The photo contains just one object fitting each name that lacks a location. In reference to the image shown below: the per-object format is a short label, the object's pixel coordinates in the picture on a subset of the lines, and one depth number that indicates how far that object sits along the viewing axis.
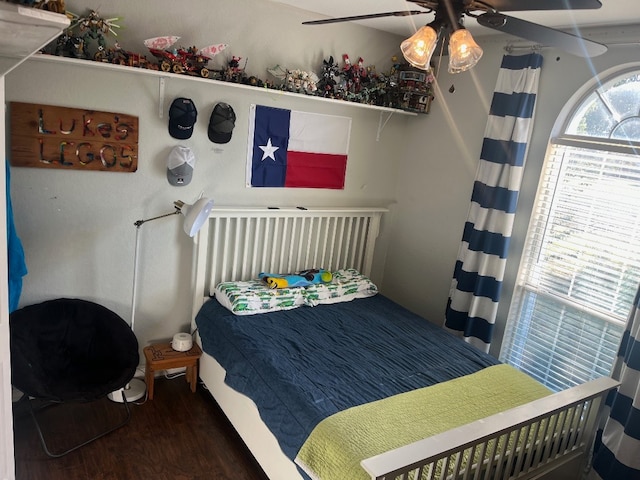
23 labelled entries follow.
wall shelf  2.45
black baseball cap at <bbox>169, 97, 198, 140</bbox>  2.82
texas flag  3.22
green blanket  1.88
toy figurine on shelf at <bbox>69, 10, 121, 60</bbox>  2.47
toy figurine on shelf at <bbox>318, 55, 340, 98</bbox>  3.27
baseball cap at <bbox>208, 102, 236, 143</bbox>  2.95
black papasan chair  2.37
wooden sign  2.50
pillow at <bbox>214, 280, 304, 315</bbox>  2.96
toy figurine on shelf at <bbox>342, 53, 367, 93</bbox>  3.36
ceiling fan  1.46
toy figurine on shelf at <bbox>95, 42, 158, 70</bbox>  2.53
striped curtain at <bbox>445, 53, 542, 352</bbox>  2.94
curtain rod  2.52
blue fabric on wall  2.31
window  2.61
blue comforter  2.20
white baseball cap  2.90
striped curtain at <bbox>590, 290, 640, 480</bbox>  2.35
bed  1.90
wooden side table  2.89
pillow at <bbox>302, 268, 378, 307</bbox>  3.26
